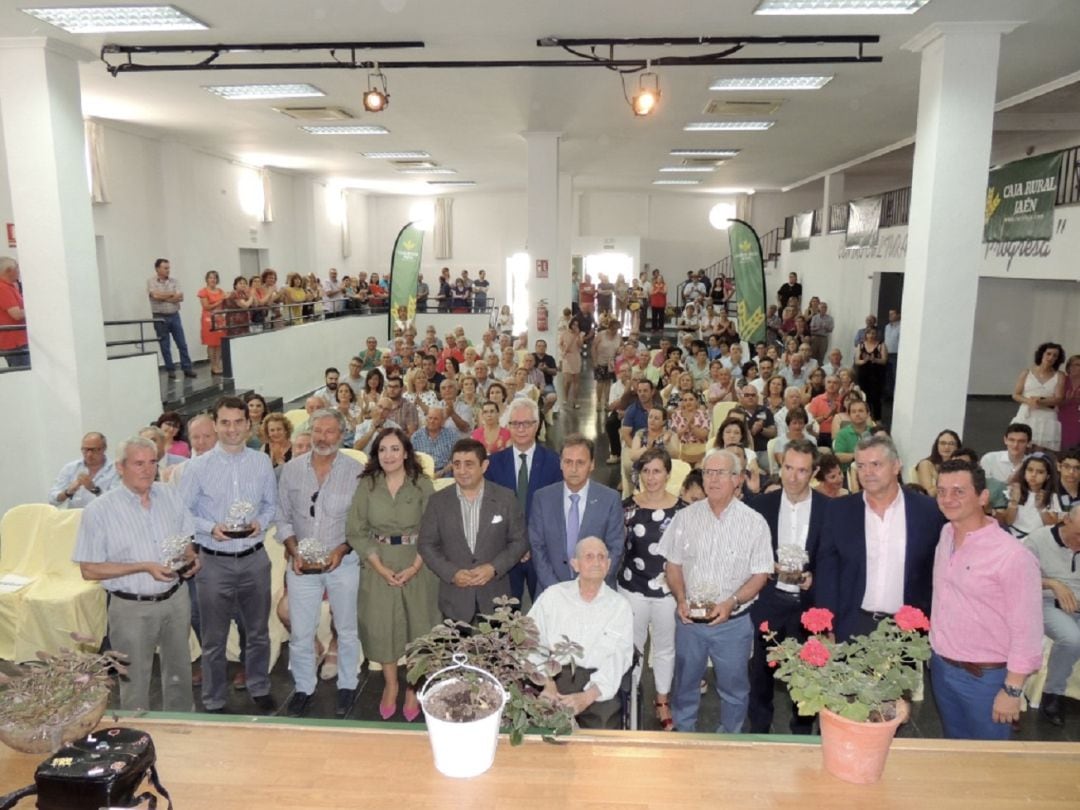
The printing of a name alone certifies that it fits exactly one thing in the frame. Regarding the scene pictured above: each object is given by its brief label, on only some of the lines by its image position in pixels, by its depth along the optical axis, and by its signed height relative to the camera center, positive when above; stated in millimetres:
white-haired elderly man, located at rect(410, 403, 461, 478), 6156 -1347
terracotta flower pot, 1818 -1134
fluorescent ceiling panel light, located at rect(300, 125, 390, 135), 11617 +2215
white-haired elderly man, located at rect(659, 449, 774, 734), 3424 -1350
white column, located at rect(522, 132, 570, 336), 11039 +883
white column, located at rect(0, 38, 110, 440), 6453 +369
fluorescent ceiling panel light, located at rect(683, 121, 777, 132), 11047 +2233
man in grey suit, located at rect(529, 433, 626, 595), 3814 -1222
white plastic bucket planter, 1802 -1116
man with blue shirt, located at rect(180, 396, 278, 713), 4062 -1390
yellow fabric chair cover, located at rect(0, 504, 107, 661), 4441 -1896
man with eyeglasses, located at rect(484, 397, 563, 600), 4430 -1124
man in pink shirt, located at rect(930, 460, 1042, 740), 2762 -1251
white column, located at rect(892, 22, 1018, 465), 6191 +499
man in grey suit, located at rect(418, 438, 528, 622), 3791 -1318
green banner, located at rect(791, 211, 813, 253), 18328 +1192
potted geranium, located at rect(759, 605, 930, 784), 1836 -1020
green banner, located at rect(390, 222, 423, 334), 13328 +118
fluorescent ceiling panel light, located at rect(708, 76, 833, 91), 8227 +2144
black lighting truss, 6684 +2058
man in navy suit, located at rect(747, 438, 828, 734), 3557 -1172
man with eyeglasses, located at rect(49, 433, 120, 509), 5094 -1409
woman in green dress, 3957 -1449
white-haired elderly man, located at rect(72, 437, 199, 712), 3535 -1358
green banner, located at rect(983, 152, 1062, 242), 8336 +938
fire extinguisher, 11336 -589
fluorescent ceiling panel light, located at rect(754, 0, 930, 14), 5602 +2033
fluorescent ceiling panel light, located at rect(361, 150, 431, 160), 14586 +2305
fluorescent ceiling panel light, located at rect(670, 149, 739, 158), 14144 +2325
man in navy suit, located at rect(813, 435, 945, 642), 3176 -1127
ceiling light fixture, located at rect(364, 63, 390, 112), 6973 +1622
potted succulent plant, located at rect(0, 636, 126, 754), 1848 -1059
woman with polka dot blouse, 3809 -1410
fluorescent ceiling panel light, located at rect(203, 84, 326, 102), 8781 +2131
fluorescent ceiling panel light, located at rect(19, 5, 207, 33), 5840 +1999
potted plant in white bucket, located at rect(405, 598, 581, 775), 1827 -1019
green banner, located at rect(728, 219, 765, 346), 11703 -82
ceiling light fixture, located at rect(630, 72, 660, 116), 6508 +1512
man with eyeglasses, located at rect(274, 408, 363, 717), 4090 -1428
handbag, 1617 -1082
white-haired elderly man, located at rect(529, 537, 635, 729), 3035 -1412
